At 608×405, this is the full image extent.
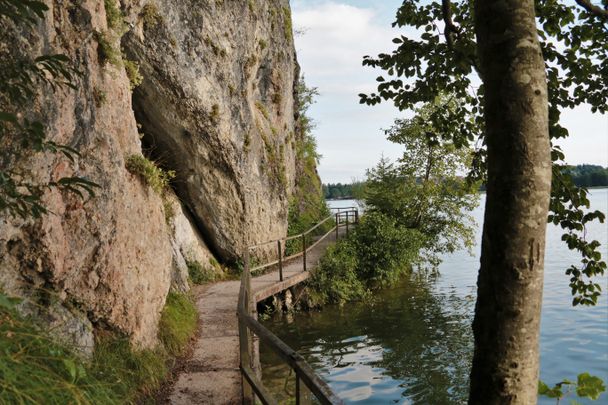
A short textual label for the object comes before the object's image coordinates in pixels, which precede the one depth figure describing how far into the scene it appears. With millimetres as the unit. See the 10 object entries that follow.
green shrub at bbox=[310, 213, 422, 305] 16109
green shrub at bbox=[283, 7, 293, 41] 22406
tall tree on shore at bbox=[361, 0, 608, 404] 2166
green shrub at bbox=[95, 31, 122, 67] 7156
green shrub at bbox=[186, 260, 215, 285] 13273
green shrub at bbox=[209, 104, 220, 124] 13953
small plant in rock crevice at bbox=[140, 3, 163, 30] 12008
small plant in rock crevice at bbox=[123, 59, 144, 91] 9633
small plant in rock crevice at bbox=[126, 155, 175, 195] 7613
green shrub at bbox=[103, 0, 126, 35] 8125
